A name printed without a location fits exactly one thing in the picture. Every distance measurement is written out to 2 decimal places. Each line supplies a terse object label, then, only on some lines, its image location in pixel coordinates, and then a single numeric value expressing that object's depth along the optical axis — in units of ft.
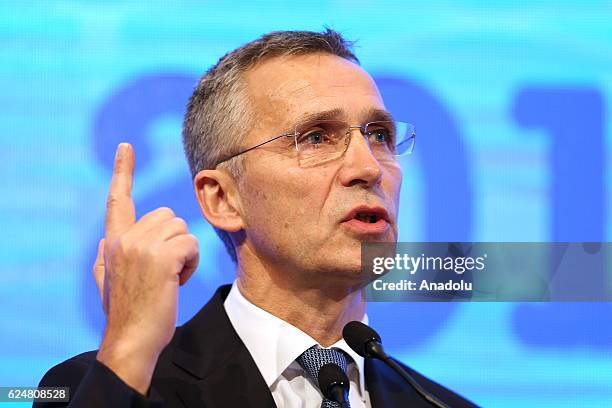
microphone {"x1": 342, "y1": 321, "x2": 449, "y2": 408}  15.01
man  15.29
